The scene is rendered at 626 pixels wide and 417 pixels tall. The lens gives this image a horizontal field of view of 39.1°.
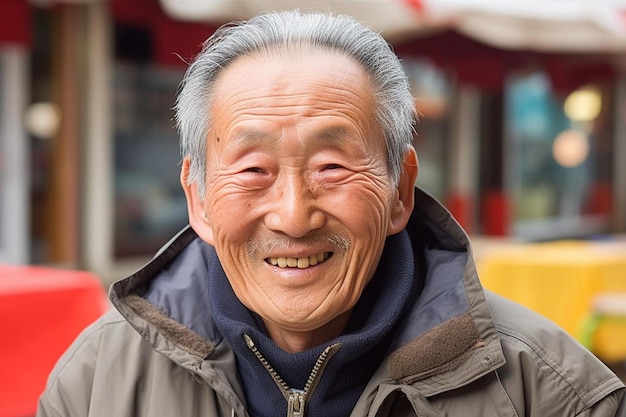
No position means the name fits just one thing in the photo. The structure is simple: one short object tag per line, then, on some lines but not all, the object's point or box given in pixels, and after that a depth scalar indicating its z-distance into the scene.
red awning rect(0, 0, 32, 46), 5.08
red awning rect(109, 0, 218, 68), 5.34
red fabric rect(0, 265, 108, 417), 3.32
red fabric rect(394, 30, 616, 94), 7.14
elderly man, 1.58
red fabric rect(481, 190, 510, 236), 10.76
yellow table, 5.20
